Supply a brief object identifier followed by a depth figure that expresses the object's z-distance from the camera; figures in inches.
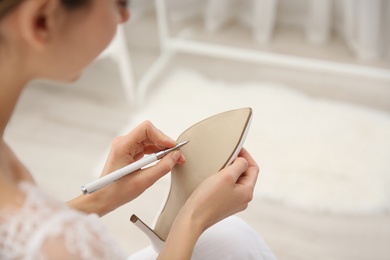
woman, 20.3
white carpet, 57.8
